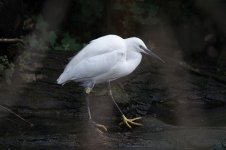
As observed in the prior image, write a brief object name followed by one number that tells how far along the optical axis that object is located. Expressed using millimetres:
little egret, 11539
